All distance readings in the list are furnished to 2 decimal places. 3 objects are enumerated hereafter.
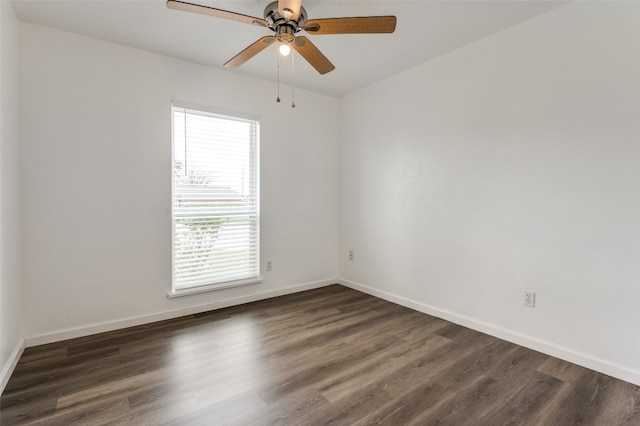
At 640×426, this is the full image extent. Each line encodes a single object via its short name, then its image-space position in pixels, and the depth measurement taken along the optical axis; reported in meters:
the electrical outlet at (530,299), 2.54
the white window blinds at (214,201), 3.23
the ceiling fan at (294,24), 1.79
